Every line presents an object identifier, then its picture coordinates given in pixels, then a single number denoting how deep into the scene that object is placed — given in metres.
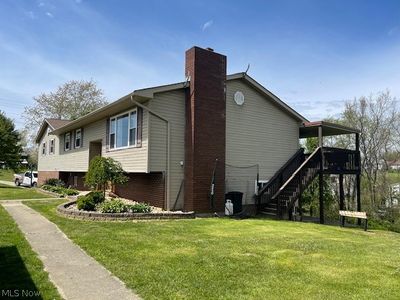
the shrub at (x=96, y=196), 12.92
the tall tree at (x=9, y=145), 35.50
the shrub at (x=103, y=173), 14.34
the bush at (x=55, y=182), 24.97
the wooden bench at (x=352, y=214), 13.35
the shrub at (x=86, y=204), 12.48
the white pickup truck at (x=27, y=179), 35.35
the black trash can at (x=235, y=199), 15.04
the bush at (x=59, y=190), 19.87
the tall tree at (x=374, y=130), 29.33
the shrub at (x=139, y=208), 12.24
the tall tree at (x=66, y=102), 48.56
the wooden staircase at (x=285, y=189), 15.57
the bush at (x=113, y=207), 12.08
